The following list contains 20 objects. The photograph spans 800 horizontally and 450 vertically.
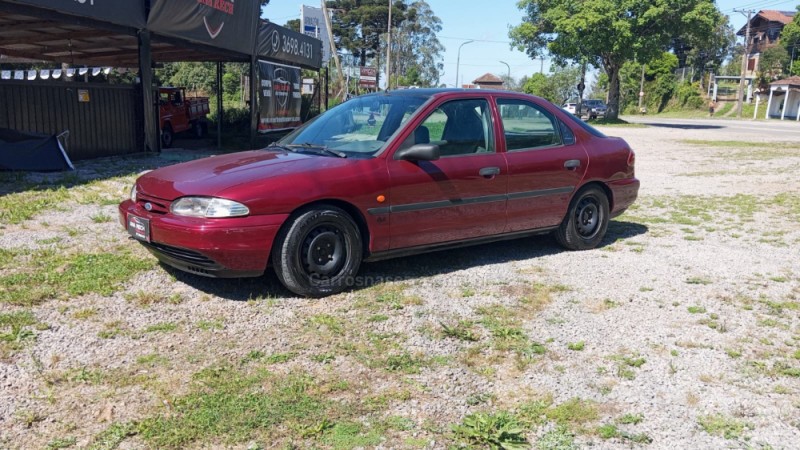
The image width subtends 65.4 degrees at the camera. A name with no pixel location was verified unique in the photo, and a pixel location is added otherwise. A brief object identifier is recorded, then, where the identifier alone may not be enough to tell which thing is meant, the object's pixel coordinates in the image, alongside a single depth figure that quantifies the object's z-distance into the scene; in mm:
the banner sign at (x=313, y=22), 43781
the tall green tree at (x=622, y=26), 32406
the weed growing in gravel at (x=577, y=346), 3992
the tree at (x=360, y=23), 64688
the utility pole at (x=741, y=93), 53356
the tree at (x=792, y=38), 61625
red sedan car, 4371
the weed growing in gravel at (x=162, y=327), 4020
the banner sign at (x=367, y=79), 32438
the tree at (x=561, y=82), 68188
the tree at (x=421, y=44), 81375
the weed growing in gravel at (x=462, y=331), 4105
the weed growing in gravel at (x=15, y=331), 3650
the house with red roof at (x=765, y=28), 76375
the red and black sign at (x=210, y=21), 12469
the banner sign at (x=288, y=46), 16734
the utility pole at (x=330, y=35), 36125
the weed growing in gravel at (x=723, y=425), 3064
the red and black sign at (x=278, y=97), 17281
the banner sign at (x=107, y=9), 9773
